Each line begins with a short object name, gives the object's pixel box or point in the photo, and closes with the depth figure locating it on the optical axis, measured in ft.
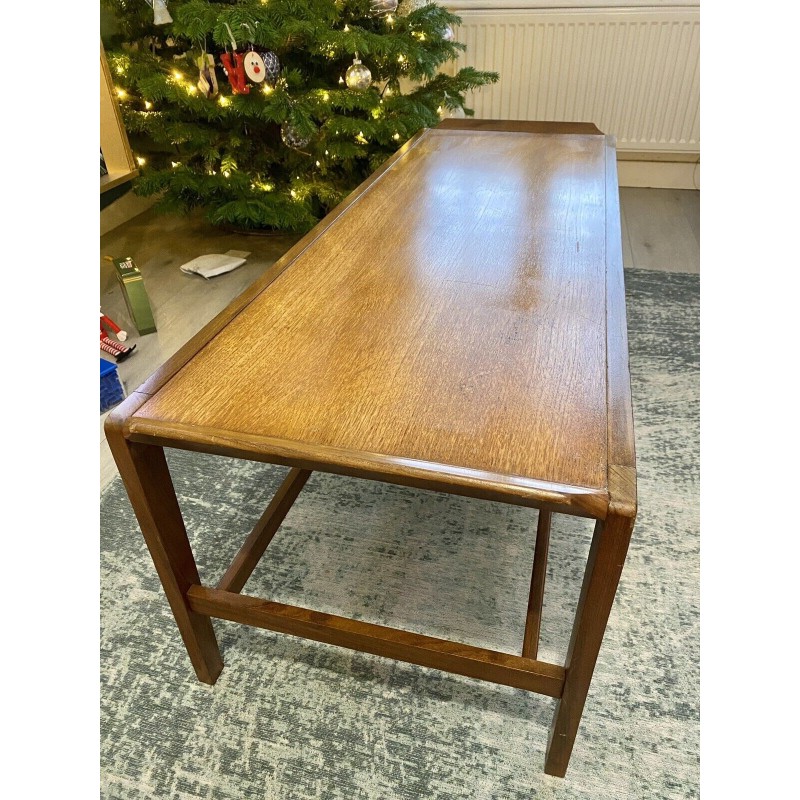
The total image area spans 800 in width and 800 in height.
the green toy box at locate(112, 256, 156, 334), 6.18
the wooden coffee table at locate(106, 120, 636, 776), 2.14
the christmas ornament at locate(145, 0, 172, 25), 6.36
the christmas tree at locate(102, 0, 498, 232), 6.51
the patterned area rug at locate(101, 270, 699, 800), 2.93
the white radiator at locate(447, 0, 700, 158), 8.78
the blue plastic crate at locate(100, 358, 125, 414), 5.22
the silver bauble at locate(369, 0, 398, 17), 6.73
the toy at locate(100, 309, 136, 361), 5.85
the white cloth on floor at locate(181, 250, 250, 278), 7.59
